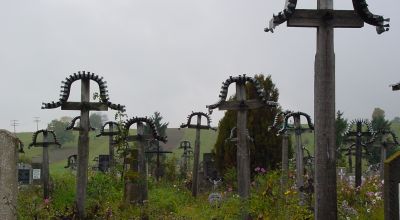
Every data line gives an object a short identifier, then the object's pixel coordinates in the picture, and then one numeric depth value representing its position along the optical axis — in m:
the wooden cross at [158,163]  22.33
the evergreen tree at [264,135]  19.55
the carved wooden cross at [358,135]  16.08
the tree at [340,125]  32.38
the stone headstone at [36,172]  25.09
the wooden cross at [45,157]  15.94
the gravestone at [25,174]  23.83
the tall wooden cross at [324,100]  6.16
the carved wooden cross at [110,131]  18.00
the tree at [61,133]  88.44
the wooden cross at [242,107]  10.28
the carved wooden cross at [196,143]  17.69
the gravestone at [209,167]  22.31
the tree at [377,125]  36.19
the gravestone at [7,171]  7.24
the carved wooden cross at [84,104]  10.16
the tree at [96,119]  97.24
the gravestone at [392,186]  5.71
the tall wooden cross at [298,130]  12.62
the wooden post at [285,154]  14.00
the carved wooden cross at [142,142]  12.02
